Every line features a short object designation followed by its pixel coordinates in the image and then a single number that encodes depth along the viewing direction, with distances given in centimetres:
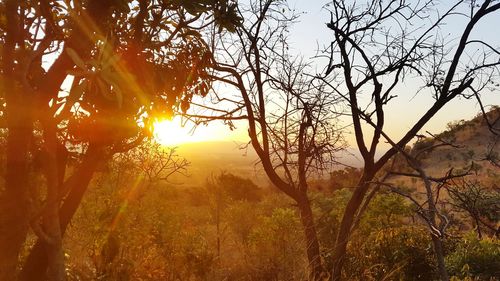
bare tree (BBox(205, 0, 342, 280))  643
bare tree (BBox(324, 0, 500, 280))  520
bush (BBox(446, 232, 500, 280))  710
